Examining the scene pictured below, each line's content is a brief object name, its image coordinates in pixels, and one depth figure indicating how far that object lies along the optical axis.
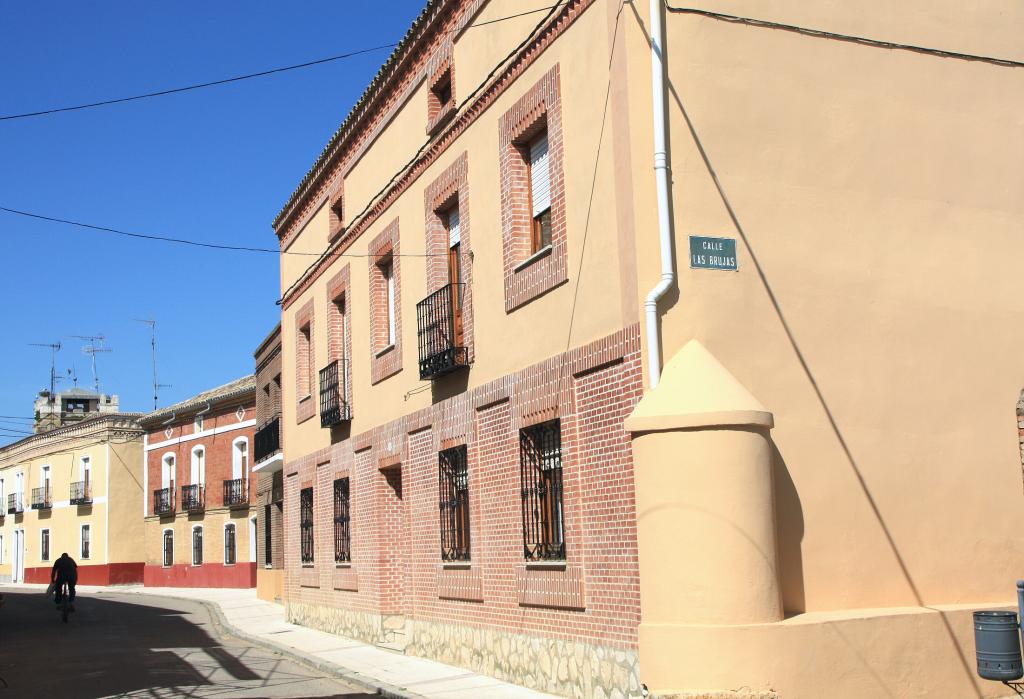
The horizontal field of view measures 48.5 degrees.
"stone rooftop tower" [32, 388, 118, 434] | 62.66
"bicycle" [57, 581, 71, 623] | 26.94
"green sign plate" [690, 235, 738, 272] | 9.78
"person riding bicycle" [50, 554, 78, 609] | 27.69
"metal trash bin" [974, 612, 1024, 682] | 8.56
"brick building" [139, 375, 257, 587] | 41.47
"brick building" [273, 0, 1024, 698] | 9.18
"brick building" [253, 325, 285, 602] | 28.16
